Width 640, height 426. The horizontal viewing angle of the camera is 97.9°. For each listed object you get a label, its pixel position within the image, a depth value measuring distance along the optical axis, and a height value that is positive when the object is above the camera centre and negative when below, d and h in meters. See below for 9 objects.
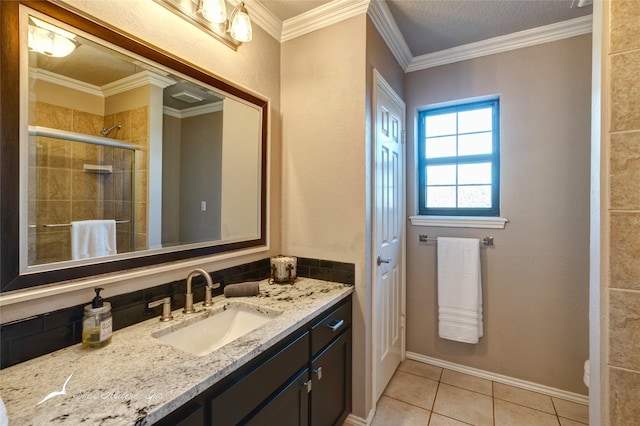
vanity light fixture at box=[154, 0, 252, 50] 1.27 +0.93
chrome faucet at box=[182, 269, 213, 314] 1.24 -0.35
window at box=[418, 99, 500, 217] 2.16 +0.43
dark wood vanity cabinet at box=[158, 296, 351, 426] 0.83 -0.65
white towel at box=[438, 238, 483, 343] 2.08 -0.60
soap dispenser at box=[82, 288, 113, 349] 0.91 -0.38
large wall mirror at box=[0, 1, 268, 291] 0.86 +0.23
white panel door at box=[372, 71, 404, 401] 1.77 -0.18
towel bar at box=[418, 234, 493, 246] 2.10 -0.22
